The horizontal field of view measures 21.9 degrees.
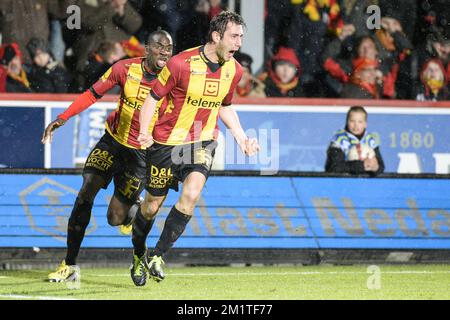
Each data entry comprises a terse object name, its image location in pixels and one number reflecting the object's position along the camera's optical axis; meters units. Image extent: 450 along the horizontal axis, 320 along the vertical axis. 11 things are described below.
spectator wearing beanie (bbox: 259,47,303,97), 14.61
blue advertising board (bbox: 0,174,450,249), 11.50
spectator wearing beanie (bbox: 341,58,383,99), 14.88
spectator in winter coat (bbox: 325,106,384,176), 12.59
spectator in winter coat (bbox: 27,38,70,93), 14.17
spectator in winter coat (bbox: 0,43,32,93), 14.08
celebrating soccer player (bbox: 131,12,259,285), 9.17
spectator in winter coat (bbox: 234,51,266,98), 14.44
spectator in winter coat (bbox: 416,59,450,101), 15.26
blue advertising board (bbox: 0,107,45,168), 13.93
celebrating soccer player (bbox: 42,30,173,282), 9.97
